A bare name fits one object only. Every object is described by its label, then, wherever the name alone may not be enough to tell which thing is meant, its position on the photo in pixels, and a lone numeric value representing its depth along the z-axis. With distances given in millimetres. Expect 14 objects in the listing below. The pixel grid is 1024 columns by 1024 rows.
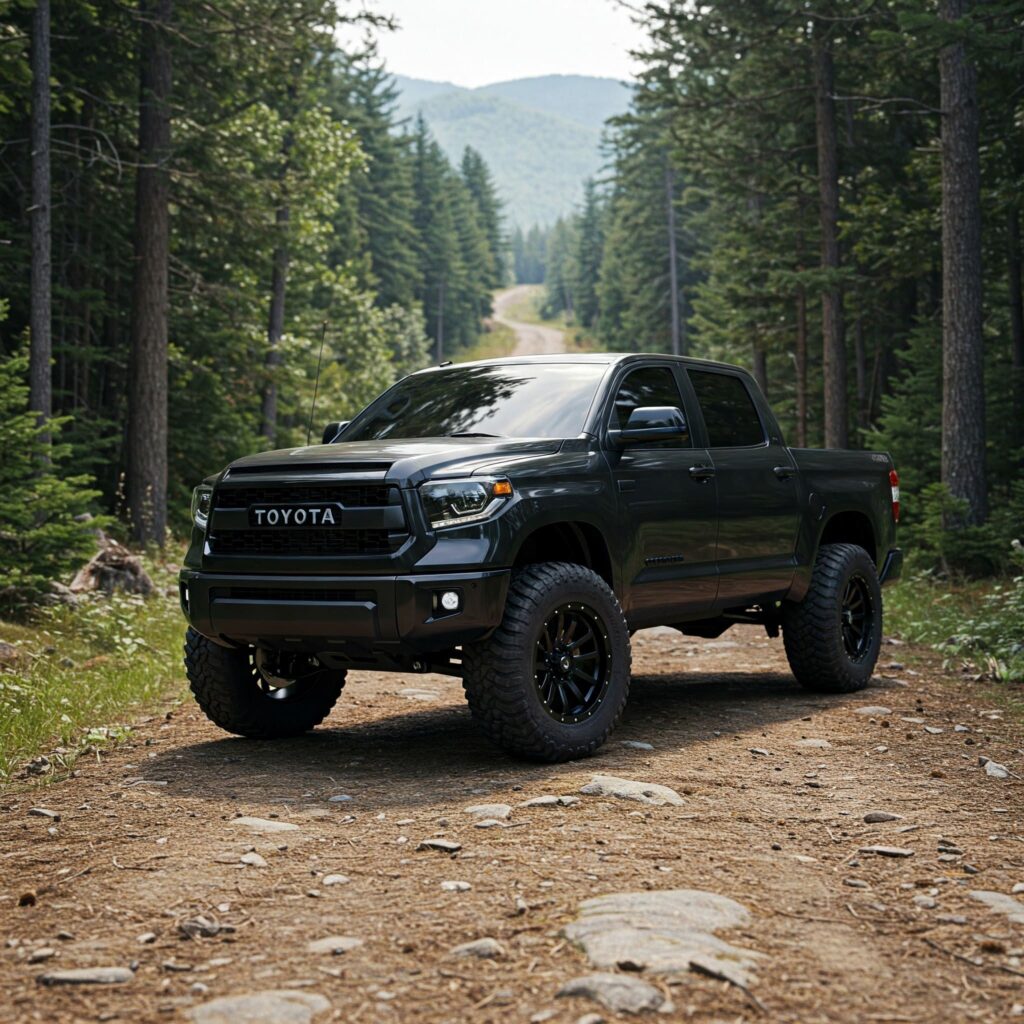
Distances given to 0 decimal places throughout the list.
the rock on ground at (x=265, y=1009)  3299
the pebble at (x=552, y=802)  5605
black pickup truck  6211
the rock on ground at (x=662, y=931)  3604
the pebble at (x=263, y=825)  5344
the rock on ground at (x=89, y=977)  3617
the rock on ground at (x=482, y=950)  3751
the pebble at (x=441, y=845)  4922
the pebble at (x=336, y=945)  3803
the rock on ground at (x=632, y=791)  5746
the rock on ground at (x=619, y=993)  3324
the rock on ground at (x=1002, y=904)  4207
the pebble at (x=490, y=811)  5434
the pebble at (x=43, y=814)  5723
